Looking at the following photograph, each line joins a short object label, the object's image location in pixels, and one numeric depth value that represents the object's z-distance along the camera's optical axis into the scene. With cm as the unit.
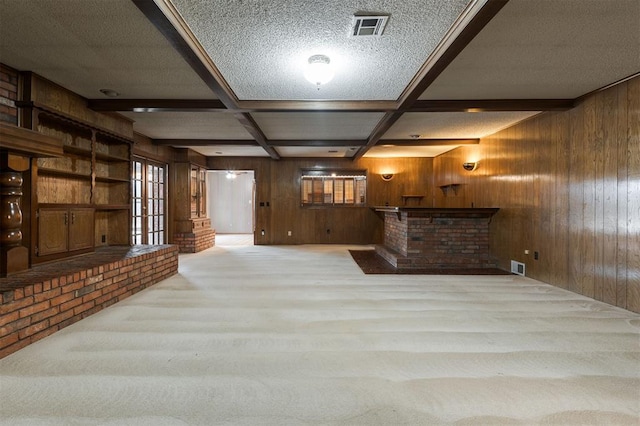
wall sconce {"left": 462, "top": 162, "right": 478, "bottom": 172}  612
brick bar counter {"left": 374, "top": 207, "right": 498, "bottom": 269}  522
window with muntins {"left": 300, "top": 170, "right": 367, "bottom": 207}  841
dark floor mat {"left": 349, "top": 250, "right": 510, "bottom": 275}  477
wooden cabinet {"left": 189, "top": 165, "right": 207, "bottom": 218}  736
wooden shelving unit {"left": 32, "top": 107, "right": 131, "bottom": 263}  333
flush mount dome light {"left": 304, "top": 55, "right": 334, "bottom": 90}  268
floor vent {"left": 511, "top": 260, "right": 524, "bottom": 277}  473
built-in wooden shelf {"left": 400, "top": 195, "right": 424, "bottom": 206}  812
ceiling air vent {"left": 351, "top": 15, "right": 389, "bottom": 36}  211
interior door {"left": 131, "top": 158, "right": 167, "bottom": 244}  567
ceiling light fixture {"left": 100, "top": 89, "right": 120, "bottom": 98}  353
